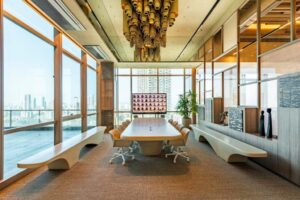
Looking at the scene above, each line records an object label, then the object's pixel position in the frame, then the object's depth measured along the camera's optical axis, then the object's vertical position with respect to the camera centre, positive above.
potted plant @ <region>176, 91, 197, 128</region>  7.21 -0.31
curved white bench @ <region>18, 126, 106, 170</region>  2.24 -0.97
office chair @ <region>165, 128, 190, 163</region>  3.19 -0.93
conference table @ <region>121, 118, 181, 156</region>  2.80 -0.69
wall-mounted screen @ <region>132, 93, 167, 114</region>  7.13 -0.10
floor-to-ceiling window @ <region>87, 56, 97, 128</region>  5.80 +0.38
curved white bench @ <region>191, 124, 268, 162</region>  2.53 -0.95
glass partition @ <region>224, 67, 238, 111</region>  4.16 +0.40
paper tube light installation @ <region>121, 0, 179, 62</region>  2.86 +1.83
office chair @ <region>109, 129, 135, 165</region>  3.22 -0.93
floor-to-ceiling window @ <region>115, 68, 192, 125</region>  8.21 +1.00
